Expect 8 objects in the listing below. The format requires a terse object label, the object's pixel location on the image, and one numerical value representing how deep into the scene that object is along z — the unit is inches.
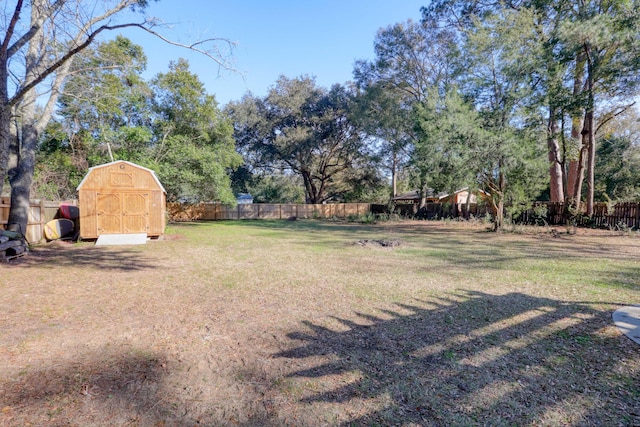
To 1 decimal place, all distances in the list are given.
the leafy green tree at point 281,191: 1703.2
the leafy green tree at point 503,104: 497.7
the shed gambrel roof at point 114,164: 428.8
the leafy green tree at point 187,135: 616.7
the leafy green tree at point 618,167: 866.8
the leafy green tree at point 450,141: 503.8
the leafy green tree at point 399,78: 871.1
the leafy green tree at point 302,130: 1080.2
